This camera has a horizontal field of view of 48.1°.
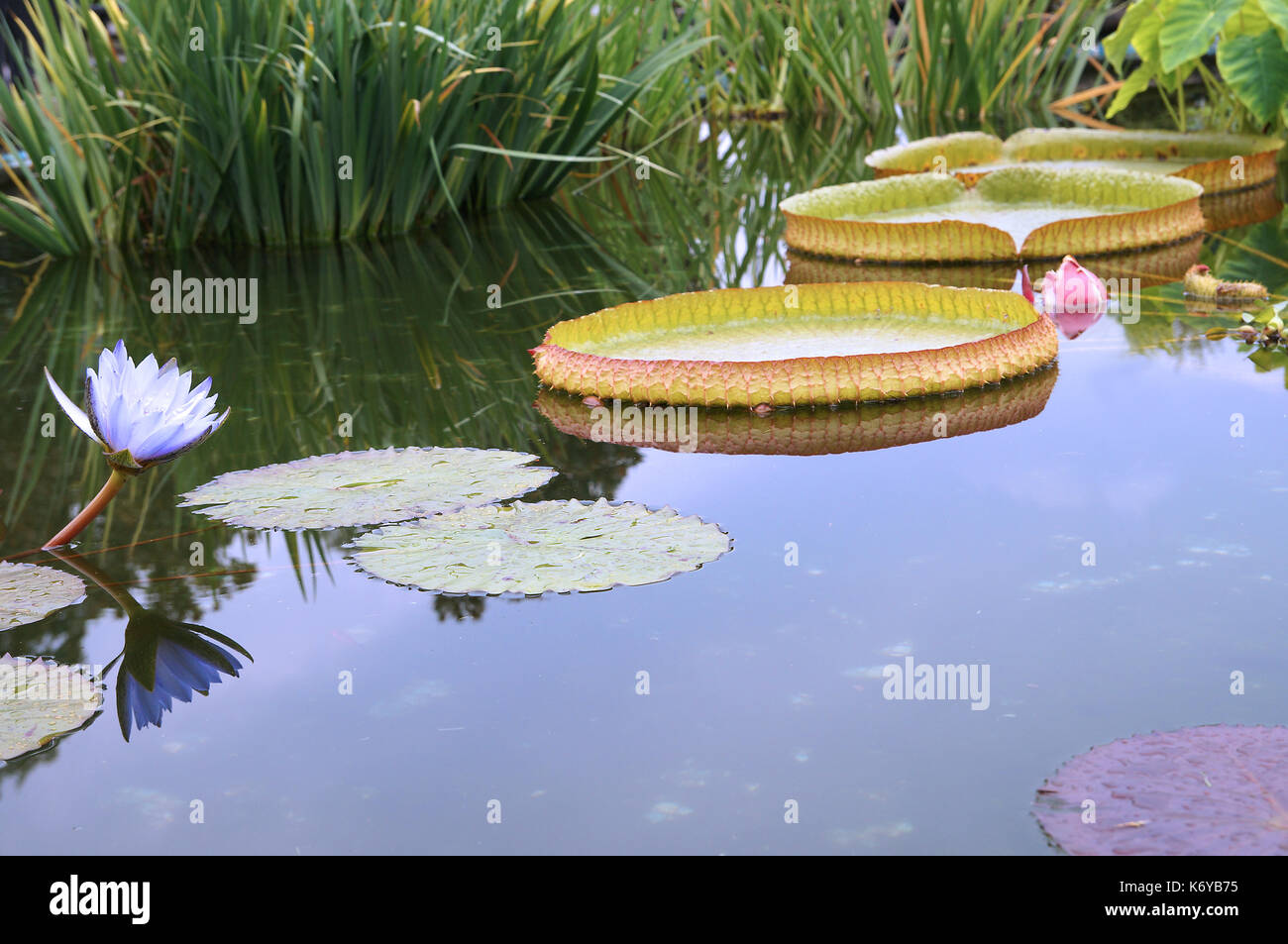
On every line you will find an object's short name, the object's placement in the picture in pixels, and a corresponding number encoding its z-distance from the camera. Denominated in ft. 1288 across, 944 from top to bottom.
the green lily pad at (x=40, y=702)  5.69
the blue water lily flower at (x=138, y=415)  7.04
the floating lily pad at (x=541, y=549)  7.02
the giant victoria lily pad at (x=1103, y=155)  18.48
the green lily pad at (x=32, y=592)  6.91
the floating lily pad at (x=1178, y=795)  4.58
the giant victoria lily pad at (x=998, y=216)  14.53
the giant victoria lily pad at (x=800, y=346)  9.80
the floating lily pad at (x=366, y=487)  8.05
